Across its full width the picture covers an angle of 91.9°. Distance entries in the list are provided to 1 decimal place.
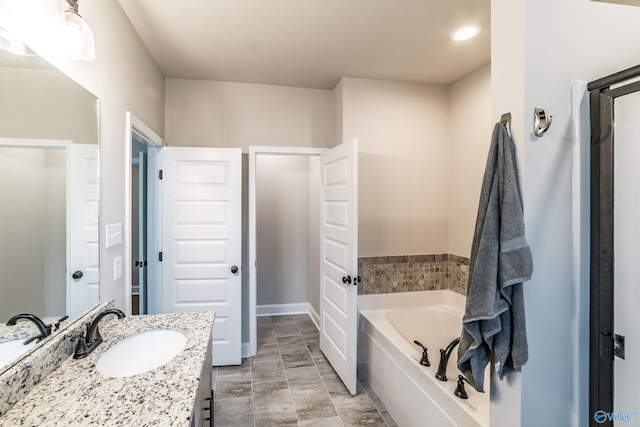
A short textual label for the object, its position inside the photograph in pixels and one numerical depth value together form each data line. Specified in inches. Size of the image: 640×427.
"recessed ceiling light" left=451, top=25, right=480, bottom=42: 81.4
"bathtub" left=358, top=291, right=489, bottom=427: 65.6
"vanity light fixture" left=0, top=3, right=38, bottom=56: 38.0
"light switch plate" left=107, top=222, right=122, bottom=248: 66.6
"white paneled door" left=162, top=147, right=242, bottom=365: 109.9
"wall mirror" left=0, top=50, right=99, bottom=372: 38.5
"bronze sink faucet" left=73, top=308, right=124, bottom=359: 47.0
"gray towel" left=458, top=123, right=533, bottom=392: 43.8
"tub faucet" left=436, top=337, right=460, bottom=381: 70.3
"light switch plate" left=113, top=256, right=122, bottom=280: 69.7
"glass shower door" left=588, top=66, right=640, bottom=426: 41.4
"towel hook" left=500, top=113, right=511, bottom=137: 46.4
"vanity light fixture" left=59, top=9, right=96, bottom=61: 45.4
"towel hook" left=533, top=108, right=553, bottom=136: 44.3
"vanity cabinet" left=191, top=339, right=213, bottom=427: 44.0
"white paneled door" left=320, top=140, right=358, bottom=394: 94.2
